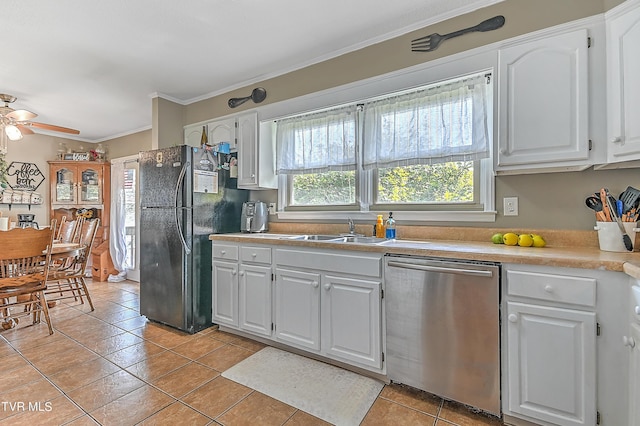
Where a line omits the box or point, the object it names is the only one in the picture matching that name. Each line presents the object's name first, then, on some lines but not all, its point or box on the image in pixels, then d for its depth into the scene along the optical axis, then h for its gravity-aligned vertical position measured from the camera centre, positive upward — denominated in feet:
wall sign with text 15.87 +1.91
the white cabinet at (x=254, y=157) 10.24 +1.80
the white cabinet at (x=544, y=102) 5.69 +2.04
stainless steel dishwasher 5.38 -2.12
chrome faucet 8.82 -0.43
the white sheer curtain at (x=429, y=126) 7.07 +2.09
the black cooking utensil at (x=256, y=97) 10.58 +3.95
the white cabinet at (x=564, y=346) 4.53 -2.06
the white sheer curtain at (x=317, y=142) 9.08 +2.12
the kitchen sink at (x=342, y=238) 8.13 -0.72
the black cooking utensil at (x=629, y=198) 5.36 +0.21
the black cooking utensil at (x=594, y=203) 5.83 +0.14
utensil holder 5.30 -0.42
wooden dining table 10.13 -1.22
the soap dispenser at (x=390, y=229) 8.06 -0.45
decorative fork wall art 6.87 +4.10
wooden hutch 17.01 +1.00
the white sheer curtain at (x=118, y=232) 16.93 -1.04
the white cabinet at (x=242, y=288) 8.30 -2.09
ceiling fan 10.17 +3.10
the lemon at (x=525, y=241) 6.20 -0.59
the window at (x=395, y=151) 7.25 +1.59
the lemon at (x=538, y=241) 6.20 -0.60
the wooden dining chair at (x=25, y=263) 8.43 -1.39
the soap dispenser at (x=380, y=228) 8.23 -0.43
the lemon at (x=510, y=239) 6.35 -0.56
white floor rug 5.82 -3.60
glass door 16.75 -0.13
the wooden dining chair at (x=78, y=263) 11.11 -1.91
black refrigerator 9.32 -0.44
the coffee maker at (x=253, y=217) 10.23 -0.16
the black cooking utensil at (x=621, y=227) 5.33 -0.28
